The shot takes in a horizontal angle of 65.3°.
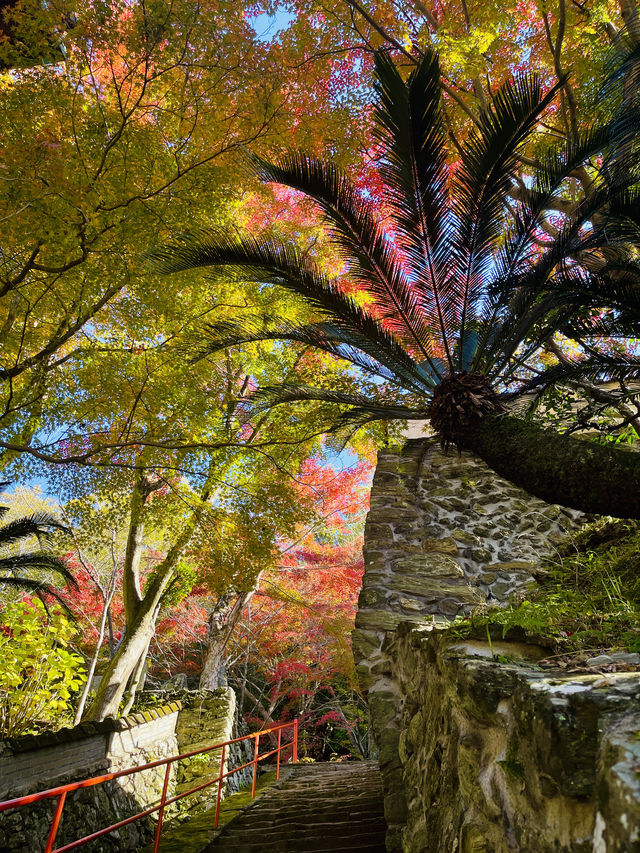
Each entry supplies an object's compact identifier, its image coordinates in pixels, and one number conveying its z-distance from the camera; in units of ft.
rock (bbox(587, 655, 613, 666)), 5.35
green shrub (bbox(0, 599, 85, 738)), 17.44
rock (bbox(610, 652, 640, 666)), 5.26
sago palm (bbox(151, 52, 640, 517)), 10.14
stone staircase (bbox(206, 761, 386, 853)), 13.45
